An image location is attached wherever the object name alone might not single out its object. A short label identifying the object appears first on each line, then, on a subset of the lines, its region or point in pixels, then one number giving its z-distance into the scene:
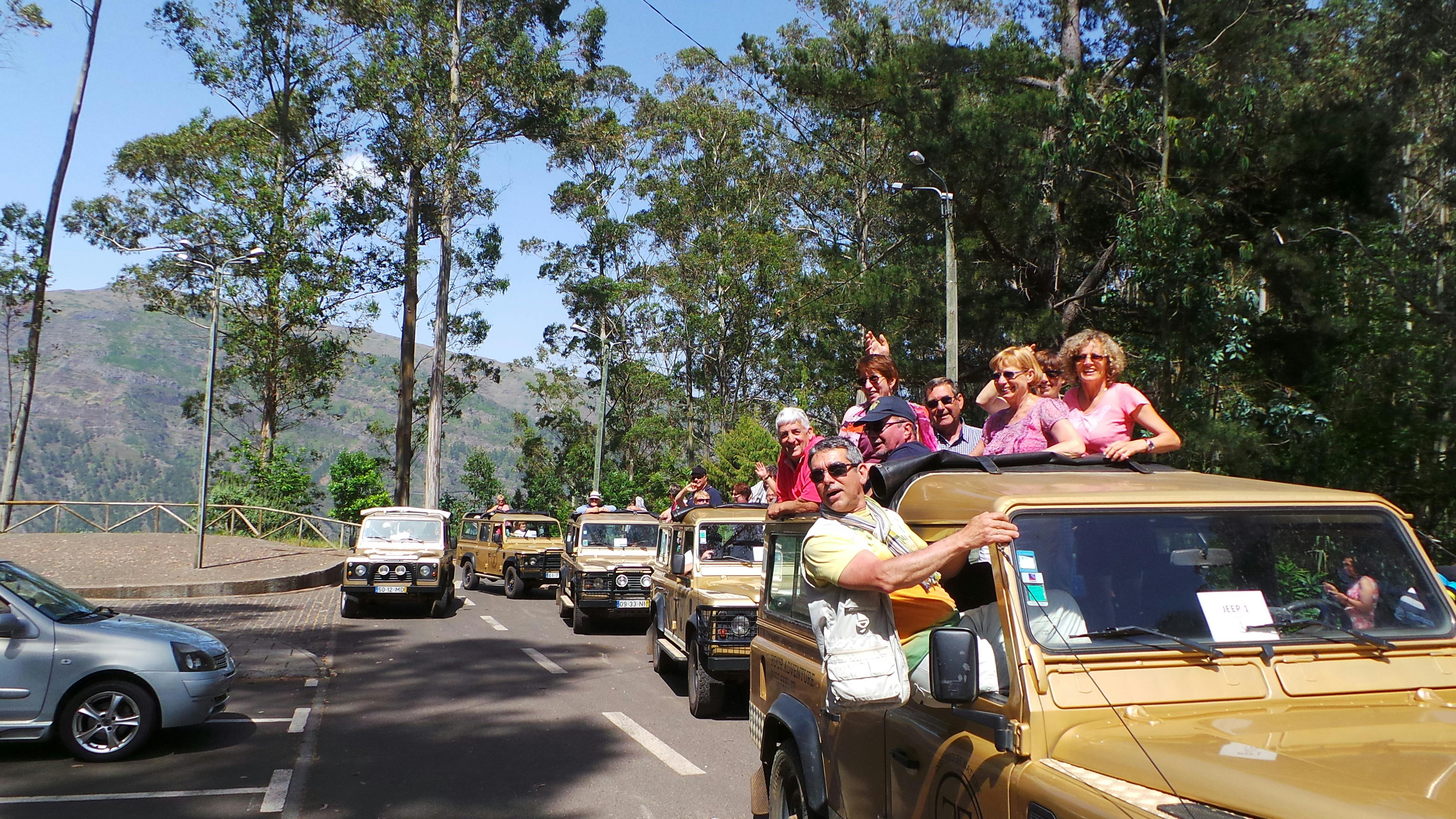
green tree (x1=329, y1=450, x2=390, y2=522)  34.34
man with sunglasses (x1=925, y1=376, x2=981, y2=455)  6.55
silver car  7.14
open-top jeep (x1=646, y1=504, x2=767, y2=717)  8.90
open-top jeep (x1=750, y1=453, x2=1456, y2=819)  2.56
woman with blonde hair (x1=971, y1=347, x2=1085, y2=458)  4.85
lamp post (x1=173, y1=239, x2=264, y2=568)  20.52
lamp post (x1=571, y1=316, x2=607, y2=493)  36.97
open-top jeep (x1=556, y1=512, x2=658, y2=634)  14.87
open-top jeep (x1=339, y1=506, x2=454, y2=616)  16.44
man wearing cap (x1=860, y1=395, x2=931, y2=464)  5.30
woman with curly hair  4.78
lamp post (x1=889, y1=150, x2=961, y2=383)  16.67
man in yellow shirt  3.10
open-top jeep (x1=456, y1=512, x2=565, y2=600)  20.91
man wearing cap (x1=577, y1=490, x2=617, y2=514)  17.50
